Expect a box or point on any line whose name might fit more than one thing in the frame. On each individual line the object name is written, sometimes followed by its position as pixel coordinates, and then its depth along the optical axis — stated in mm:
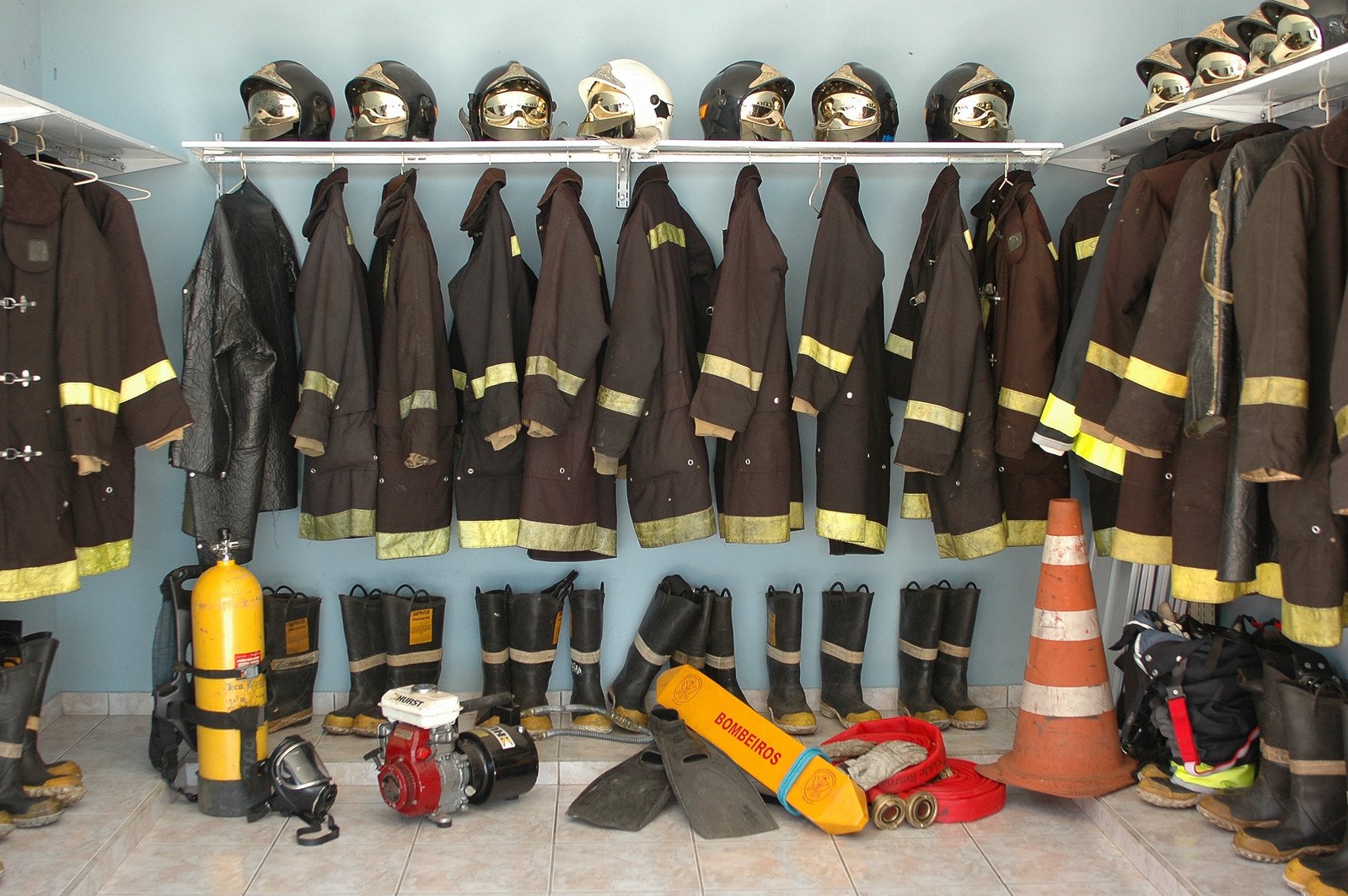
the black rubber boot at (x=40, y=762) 3184
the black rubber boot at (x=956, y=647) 4148
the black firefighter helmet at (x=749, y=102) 3816
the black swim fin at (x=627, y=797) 3328
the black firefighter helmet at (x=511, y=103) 3762
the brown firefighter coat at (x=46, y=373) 3018
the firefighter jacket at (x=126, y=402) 3297
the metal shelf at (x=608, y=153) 3785
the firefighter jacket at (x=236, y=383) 3596
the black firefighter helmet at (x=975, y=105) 3842
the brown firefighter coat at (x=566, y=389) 3592
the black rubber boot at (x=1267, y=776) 3035
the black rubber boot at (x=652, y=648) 4016
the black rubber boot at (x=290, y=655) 3922
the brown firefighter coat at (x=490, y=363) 3639
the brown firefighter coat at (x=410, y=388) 3678
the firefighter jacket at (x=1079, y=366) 3316
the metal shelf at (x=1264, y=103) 2791
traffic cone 3418
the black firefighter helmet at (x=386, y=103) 3764
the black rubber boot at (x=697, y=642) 4102
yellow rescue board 3244
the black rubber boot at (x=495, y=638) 4039
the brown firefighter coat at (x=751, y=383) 3617
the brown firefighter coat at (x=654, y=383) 3678
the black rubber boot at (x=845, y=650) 4117
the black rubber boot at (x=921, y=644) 4133
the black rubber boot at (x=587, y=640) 4051
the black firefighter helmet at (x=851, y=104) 3830
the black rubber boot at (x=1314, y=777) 2871
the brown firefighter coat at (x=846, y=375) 3672
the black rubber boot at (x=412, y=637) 4000
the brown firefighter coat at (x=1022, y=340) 3709
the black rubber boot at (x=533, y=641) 3988
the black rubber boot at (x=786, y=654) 4078
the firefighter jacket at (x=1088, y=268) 3814
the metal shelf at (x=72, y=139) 3094
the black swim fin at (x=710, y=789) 3293
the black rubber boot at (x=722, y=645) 4102
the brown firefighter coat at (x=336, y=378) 3662
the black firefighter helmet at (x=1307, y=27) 2775
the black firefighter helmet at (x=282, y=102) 3732
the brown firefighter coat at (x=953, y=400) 3639
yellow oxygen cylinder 3252
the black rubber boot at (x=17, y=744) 3059
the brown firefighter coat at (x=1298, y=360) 2535
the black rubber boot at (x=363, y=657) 3980
